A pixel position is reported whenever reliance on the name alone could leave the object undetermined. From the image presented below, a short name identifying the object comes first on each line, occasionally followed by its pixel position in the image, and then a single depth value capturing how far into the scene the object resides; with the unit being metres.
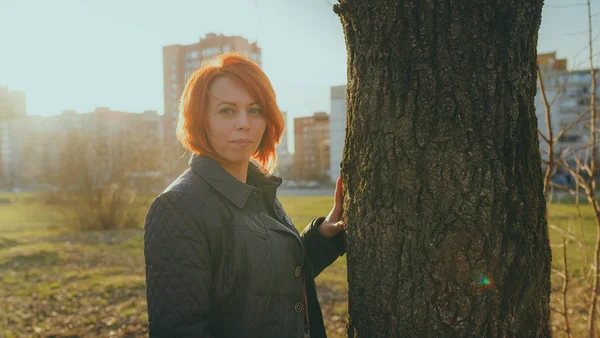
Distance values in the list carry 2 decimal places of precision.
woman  1.54
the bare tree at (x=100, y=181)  12.75
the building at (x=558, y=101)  51.76
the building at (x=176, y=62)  54.19
